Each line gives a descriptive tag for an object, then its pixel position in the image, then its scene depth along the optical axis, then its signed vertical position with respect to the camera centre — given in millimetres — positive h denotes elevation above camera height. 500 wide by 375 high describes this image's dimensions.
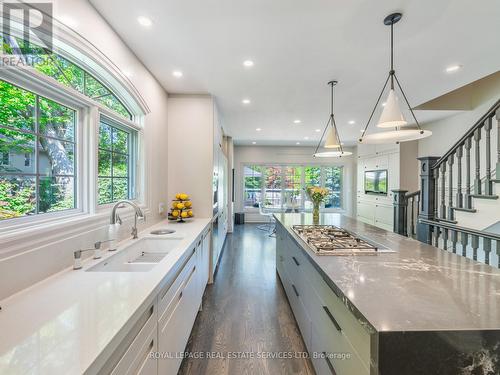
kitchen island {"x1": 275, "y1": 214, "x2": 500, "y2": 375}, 801 -486
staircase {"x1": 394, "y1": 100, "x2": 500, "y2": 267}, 2027 -196
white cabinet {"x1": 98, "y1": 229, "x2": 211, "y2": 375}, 909 -746
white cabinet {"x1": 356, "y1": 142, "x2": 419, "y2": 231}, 5395 +403
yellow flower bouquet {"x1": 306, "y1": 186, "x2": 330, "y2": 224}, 3068 -97
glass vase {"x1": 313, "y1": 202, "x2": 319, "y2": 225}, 3144 -308
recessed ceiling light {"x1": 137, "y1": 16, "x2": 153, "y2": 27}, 1809 +1354
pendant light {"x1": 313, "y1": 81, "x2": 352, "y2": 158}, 2873 +615
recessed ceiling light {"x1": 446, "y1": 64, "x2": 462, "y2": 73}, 2566 +1389
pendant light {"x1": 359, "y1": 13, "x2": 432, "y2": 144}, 1609 +476
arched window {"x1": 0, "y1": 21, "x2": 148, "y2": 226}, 1205 +399
